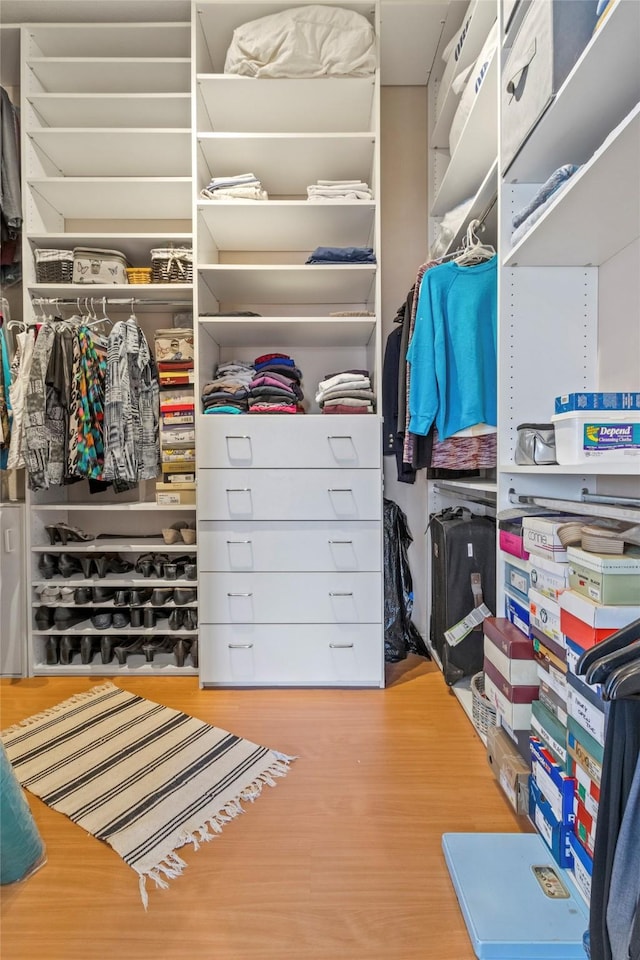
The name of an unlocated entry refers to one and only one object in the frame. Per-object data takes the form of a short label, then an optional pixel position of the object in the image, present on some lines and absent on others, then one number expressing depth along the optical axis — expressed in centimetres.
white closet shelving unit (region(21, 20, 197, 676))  196
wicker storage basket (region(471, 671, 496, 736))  145
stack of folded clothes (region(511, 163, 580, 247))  109
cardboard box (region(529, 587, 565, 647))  103
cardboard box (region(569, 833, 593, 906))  88
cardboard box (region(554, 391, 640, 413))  106
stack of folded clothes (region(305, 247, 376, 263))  192
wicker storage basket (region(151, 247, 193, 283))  204
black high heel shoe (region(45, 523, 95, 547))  215
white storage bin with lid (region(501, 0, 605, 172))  102
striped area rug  119
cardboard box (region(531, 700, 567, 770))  98
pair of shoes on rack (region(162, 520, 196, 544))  210
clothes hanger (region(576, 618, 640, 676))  68
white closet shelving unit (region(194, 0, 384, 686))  191
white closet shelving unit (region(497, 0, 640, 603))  101
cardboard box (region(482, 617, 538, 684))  118
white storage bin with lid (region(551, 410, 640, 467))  105
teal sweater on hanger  160
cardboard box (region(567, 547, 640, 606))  83
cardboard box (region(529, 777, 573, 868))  95
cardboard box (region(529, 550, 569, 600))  102
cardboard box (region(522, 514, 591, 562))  104
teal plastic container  105
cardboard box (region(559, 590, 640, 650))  83
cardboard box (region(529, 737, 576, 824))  94
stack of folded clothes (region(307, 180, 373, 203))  193
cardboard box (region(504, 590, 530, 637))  123
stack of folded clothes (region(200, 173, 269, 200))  196
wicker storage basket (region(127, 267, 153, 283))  210
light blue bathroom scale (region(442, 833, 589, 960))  86
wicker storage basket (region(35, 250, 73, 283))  203
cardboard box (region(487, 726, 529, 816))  113
